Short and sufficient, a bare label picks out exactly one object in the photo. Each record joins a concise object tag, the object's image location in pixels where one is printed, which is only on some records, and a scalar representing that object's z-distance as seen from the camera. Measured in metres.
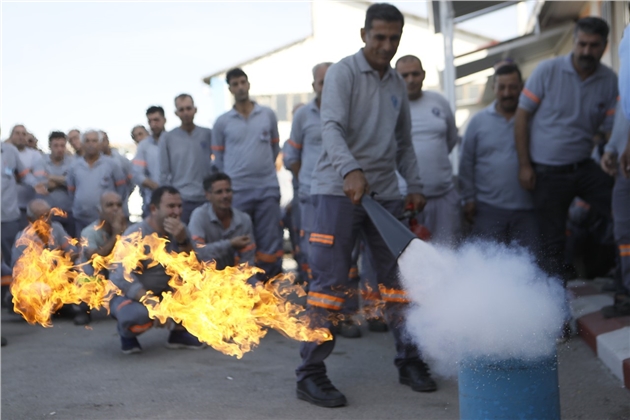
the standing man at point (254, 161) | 7.78
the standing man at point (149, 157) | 10.20
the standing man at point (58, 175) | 10.49
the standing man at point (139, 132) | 13.16
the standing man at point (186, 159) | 8.80
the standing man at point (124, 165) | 10.49
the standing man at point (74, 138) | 13.17
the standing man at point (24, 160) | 10.38
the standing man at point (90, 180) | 9.90
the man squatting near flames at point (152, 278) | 6.26
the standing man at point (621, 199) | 5.58
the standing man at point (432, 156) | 6.60
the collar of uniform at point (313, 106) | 7.46
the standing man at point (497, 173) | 6.59
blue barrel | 3.42
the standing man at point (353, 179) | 4.71
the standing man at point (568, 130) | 5.99
